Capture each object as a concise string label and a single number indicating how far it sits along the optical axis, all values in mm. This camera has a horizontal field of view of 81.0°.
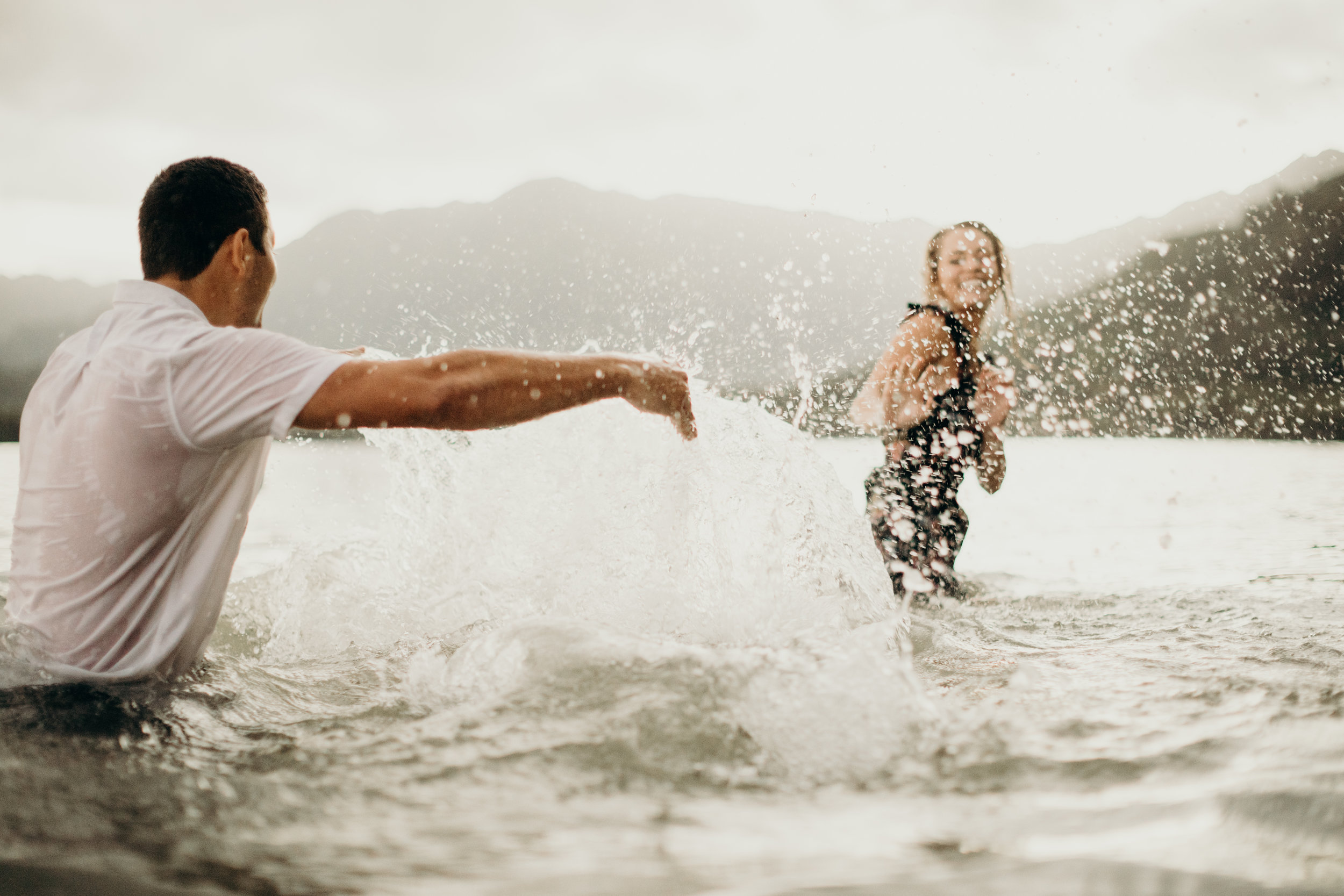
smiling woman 4707
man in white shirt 1961
